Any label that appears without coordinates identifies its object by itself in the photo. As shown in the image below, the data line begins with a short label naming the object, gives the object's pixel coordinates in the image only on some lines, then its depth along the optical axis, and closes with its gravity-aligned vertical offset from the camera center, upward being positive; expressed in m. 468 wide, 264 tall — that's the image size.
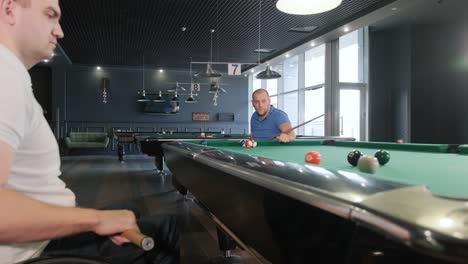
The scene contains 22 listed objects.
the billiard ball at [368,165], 1.49 -0.15
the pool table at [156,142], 5.71 -0.19
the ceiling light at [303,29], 7.49 +2.12
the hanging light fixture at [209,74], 6.58 +1.04
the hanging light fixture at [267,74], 6.08 +0.94
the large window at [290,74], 11.00 +1.75
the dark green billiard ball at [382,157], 1.82 -0.14
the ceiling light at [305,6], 2.93 +1.03
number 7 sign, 7.73 +1.33
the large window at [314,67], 9.57 +1.74
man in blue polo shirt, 4.54 +0.12
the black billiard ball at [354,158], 1.77 -0.14
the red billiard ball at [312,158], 1.87 -0.15
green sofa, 10.74 -0.27
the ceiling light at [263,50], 9.40 +2.10
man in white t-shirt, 0.69 -0.07
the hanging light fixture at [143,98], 10.87 +1.00
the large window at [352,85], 8.66 +1.04
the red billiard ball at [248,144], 3.14 -0.13
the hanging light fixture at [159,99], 10.94 +0.97
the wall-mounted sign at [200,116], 12.62 +0.48
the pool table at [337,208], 0.50 -0.17
